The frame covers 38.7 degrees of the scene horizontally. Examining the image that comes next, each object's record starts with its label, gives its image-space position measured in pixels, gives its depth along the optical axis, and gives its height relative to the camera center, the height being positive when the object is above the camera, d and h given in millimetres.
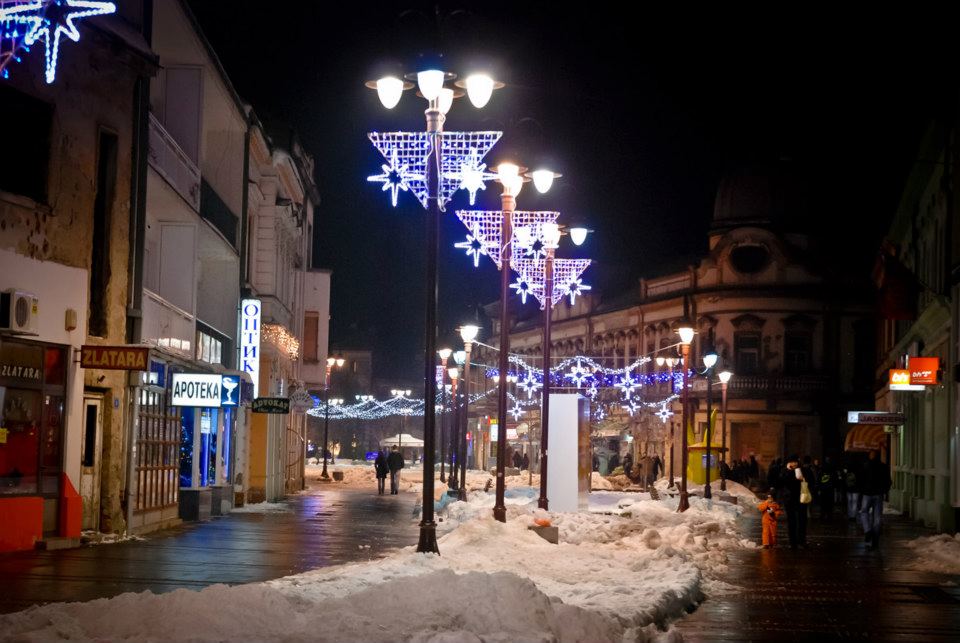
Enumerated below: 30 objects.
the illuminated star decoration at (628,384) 55406 +2121
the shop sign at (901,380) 33375 +1488
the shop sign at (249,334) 36688 +2588
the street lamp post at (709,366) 40625 +2186
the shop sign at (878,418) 36062 +595
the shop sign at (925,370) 32156 +1669
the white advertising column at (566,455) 30812 -446
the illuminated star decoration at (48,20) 12617 +3786
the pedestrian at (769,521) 25750 -1551
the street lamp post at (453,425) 46431 +293
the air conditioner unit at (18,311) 18547 +1576
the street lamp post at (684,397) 35303 +1097
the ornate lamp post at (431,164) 16188 +3568
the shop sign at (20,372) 18969 +772
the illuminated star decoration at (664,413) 63444 +1108
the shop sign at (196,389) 27141 +797
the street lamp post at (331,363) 65681 +3502
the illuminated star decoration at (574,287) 31238 +3419
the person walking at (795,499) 26156 -1158
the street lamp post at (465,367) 40688 +2266
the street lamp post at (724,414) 46312 +813
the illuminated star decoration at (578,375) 59575 +2638
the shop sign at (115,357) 20625 +1067
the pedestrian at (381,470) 49688 -1374
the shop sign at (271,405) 34844 +652
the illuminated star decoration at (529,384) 56153 +2137
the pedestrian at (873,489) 25641 -912
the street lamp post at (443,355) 51625 +3018
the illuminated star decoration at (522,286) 31109 +3476
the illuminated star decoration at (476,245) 25719 +3611
